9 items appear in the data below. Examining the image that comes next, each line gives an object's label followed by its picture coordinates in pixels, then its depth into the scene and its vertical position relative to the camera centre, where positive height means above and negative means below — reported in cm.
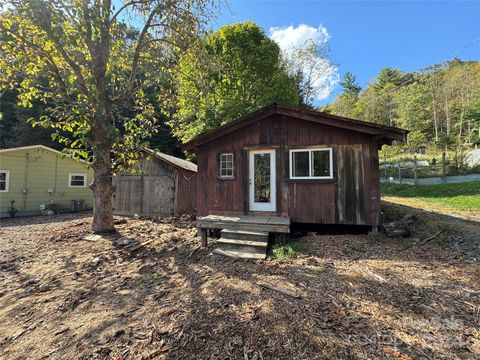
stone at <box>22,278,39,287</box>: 469 -168
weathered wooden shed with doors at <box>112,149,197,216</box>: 1204 +21
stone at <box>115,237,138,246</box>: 676 -132
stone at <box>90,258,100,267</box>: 547 -152
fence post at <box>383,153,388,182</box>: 2193 +262
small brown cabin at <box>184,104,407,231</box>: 645 +79
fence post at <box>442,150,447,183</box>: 1641 +142
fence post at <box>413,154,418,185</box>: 1691 +124
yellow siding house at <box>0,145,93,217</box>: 1293 +79
